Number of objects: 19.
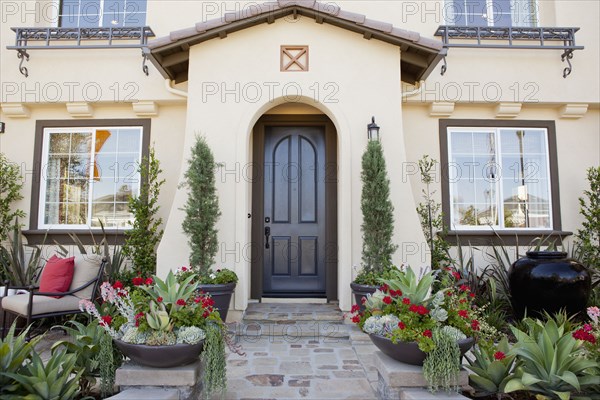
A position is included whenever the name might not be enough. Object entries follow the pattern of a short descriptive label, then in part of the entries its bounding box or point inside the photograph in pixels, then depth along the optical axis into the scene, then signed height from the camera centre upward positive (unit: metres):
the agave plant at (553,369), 2.51 -0.91
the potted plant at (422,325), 2.71 -0.71
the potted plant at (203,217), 4.88 +0.18
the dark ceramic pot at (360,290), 4.65 -0.71
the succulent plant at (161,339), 2.81 -0.77
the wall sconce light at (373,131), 5.14 +1.30
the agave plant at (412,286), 3.11 -0.44
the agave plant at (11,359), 2.47 -0.84
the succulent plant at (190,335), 2.85 -0.75
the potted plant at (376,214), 4.99 +0.21
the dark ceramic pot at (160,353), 2.77 -0.87
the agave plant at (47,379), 2.46 -0.95
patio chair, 4.50 -0.79
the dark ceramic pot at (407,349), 2.83 -0.87
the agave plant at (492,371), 2.81 -1.03
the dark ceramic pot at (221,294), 4.59 -0.74
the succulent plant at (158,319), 2.86 -0.64
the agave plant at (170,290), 3.07 -0.46
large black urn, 4.89 -0.67
